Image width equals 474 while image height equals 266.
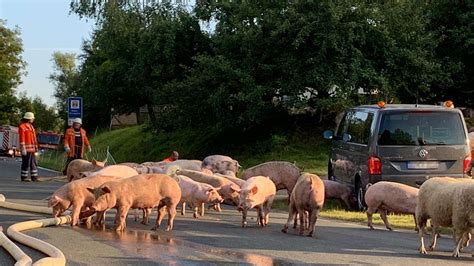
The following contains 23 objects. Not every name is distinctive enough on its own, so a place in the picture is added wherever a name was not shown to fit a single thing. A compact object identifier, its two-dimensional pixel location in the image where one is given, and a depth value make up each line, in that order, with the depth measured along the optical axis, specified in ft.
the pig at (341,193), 57.62
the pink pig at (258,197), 45.34
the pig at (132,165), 60.98
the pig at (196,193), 49.01
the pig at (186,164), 61.87
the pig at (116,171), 51.15
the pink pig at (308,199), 42.96
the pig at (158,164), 63.35
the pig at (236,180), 53.57
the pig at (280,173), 58.54
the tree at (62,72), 365.34
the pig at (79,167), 62.03
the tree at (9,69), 311.47
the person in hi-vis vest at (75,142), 71.82
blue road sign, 103.60
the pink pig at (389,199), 47.75
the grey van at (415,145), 53.06
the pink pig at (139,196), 41.83
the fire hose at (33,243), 29.69
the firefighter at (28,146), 75.77
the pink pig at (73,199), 43.11
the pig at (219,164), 66.28
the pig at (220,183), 51.01
